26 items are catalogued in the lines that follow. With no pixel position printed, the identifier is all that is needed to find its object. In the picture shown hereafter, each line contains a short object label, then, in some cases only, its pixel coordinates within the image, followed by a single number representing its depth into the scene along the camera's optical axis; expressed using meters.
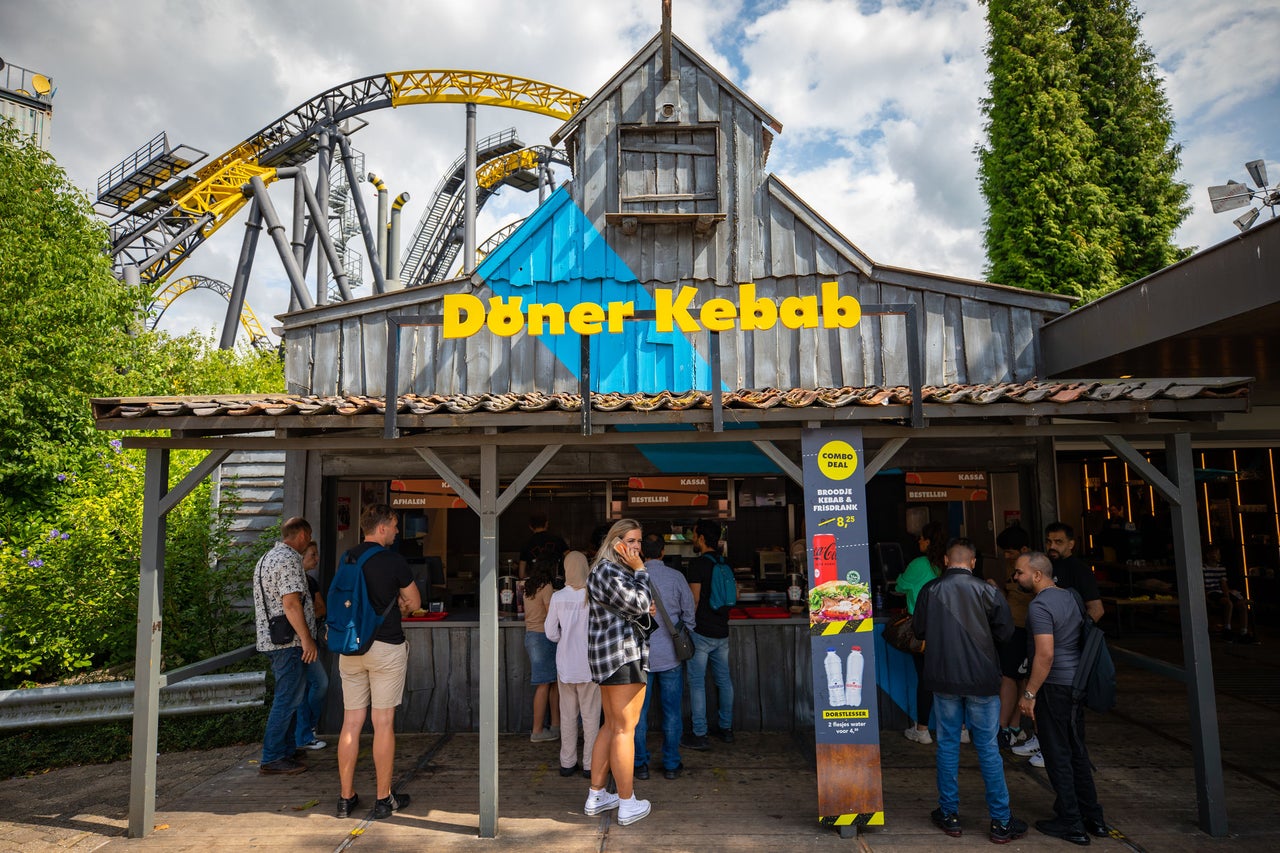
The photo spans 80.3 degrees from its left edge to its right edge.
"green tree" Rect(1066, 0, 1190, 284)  18.02
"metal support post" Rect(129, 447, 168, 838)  5.13
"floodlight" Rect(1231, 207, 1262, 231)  8.24
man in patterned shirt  5.86
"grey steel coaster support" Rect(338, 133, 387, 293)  21.00
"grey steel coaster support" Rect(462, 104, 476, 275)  20.89
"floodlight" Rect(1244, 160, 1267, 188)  8.14
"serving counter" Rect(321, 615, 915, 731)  7.31
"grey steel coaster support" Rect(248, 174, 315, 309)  17.14
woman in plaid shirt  4.85
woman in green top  6.77
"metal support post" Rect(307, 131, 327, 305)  20.56
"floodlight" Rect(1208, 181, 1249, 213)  8.23
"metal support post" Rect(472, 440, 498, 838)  5.14
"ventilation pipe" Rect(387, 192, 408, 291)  24.97
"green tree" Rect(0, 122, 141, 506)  11.71
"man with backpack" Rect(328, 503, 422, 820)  5.12
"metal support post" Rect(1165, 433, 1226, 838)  4.87
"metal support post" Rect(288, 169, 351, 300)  17.62
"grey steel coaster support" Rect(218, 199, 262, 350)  17.91
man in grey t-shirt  4.72
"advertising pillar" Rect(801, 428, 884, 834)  5.00
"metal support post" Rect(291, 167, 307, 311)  20.91
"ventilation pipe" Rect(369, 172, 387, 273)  27.12
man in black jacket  4.75
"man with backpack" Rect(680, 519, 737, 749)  6.49
